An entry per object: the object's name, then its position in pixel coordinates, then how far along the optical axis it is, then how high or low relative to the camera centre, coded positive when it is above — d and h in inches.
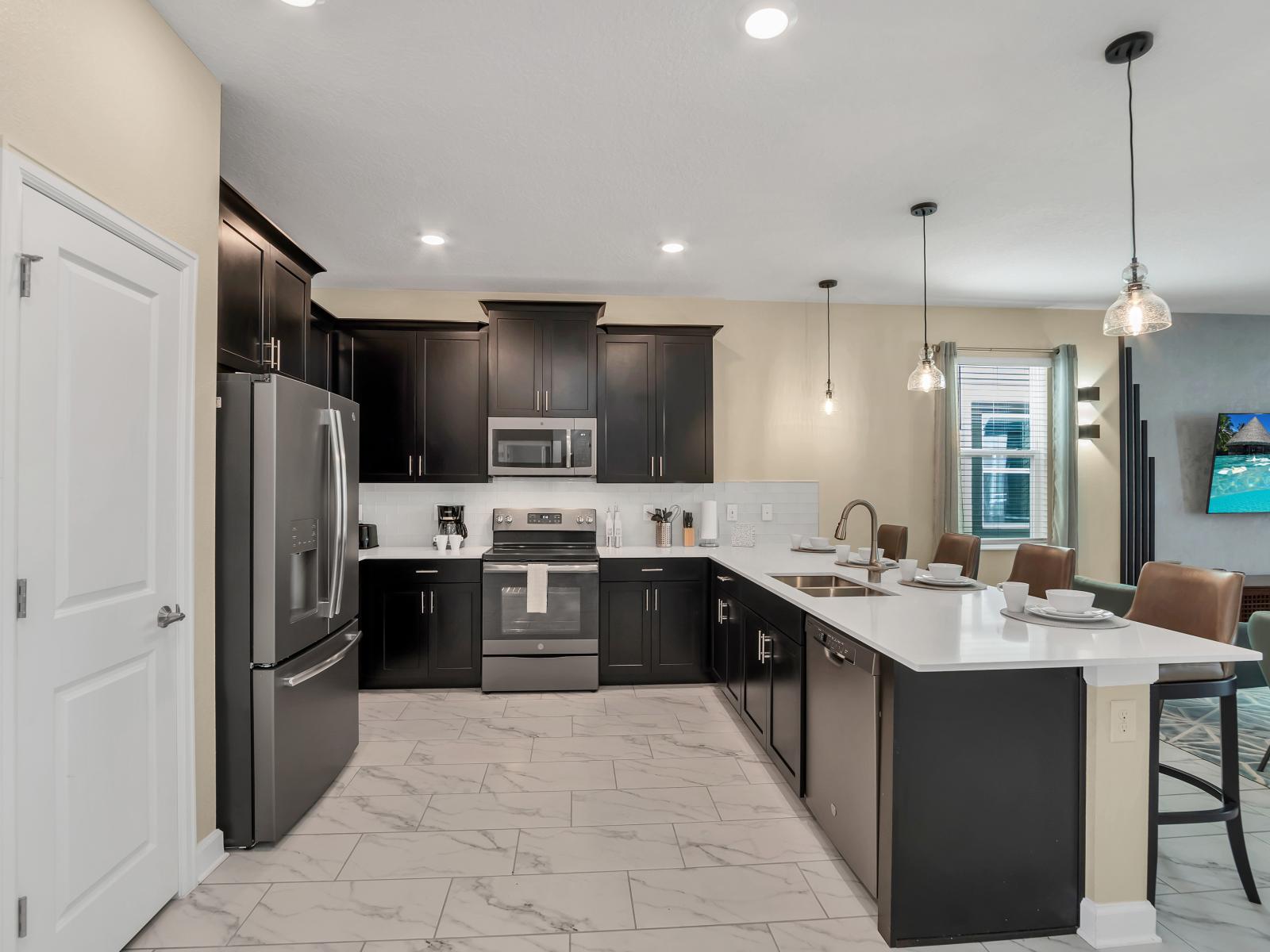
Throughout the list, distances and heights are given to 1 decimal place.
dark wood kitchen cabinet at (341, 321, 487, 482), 187.5 +20.8
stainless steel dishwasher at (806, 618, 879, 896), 83.8 -36.4
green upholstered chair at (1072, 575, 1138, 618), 145.6 -25.1
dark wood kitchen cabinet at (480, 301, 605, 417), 188.4 +33.9
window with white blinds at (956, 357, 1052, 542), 218.1 +10.5
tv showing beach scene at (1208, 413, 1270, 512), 219.0 +7.3
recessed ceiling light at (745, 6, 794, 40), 77.9 +53.8
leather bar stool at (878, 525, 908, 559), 185.0 -17.3
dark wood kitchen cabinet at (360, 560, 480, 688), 174.9 -38.6
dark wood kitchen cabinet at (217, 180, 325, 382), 100.0 +29.7
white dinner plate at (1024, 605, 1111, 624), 92.3 -18.8
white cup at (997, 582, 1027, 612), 99.3 -16.9
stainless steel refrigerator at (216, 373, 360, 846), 97.7 -18.9
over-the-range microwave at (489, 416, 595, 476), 190.1 +8.7
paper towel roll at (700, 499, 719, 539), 198.2 -12.2
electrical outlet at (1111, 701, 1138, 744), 79.6 -28.3
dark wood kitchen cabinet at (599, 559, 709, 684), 180.7 -38.8
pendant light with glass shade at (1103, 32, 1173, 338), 86.0 +23.2
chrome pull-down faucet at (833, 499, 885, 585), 134.4 -14.9
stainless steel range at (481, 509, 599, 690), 175.5 -37.9
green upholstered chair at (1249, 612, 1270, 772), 113.7 -26.3
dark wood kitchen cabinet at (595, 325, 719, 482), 193.9 +20.9
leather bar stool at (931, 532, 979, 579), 162.1 -17.8
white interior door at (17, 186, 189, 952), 63.7 -11.3
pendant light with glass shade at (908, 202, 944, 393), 142.2 +21.7
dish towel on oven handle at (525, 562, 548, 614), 174.9 -28.4
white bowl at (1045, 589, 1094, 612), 93.7 -16.7
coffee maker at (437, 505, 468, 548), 195.2 -12.9
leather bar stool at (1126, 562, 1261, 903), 87.7 -23.5
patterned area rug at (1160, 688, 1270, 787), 132.5 -53.7
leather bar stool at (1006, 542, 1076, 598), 134.1 -18.1
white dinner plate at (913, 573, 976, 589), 123.3 -18.9
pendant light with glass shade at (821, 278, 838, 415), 187.9 +25.9
